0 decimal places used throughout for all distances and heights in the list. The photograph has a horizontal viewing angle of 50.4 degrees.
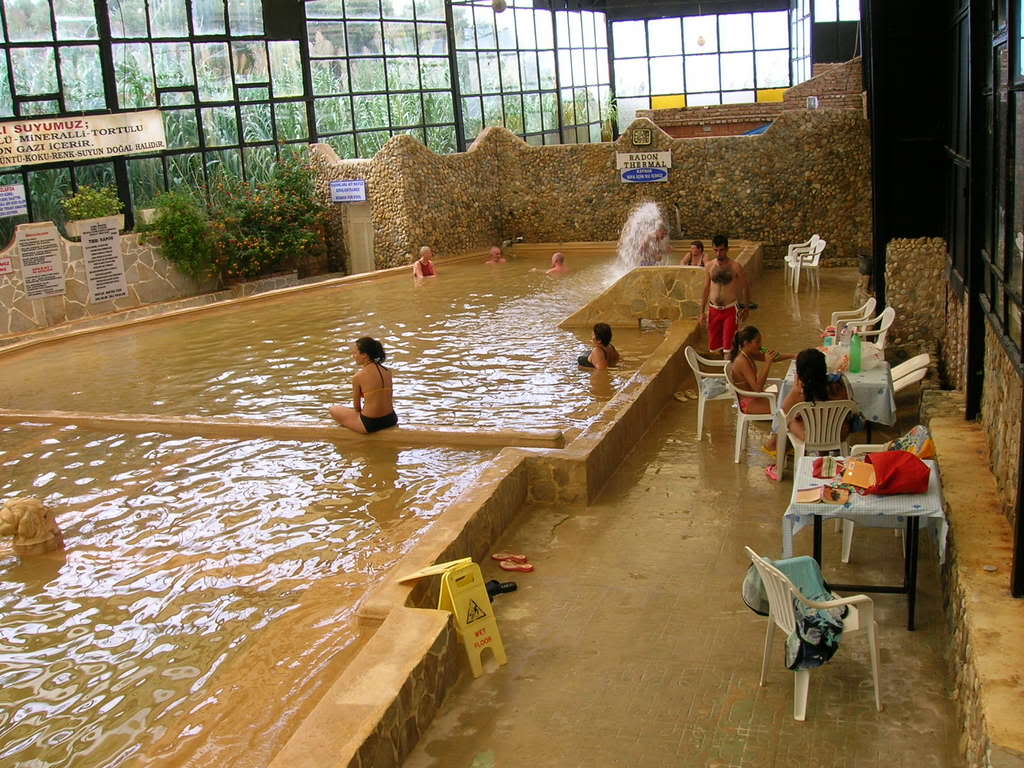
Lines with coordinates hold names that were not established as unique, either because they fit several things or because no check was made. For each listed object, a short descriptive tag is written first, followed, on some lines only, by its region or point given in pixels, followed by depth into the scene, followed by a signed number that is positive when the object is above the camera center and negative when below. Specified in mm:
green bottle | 8766 -1546
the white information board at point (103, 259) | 18547 -813
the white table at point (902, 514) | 5625 -1821
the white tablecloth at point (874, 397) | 8359 -1800
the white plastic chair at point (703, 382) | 9484 -1827
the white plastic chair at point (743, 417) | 8727 -1971
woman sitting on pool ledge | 9539 -1754
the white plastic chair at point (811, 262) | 17034 -1536
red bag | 5770 -1665
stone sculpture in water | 7414 -2086
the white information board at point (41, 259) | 17484 -712
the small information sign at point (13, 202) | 18016 +247
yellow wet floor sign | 5617 -2174
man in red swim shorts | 11516 -1371
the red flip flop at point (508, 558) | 7038 -2385
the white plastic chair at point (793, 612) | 4984 -2056
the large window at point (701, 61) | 33875 +3409
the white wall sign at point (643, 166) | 22184 +181
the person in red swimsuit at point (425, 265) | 20094 -1370
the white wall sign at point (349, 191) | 22609 +72
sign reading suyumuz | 18031 +1287
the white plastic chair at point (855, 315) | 11117 -1624
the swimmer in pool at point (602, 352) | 11703 -1867
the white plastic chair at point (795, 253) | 17484 -1423
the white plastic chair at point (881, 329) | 10055 -1604
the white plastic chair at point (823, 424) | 7555 -1794
